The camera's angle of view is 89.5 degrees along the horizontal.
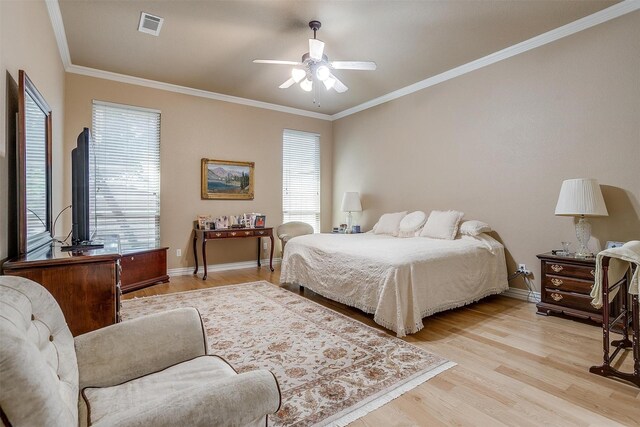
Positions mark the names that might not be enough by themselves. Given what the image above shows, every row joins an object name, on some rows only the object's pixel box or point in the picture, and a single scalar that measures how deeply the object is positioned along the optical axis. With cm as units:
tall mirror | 183
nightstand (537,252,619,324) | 289
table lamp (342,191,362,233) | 554
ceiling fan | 299
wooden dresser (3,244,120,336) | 173
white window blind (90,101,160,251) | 432
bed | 269
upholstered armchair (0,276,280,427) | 72
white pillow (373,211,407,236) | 465
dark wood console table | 470
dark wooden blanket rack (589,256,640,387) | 200
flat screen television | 256
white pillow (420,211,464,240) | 387
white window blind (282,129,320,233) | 600
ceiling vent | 305
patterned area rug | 179
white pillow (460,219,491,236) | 375
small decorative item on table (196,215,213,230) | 492
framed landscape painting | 514
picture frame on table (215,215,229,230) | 508
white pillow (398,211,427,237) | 433
